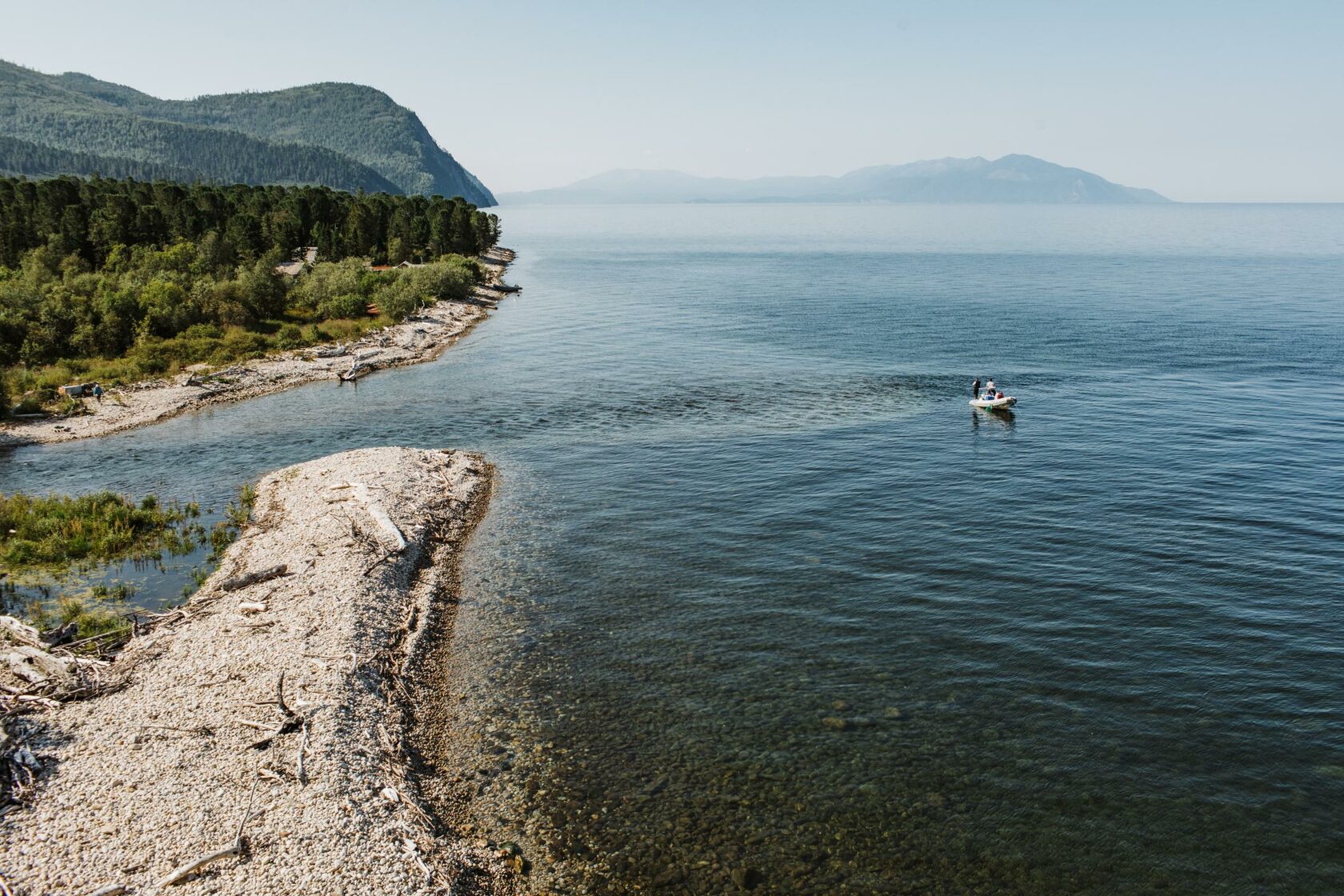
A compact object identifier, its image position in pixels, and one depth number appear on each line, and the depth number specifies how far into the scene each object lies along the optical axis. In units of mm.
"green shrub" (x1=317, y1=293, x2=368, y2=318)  101625
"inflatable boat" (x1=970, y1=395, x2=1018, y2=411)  62062
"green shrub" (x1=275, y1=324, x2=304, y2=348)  88500
